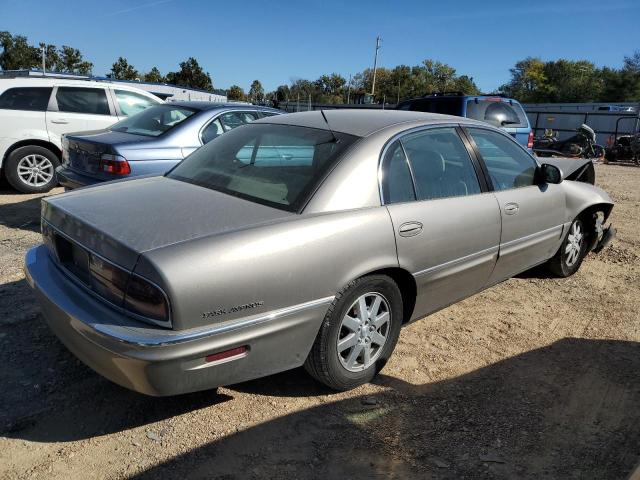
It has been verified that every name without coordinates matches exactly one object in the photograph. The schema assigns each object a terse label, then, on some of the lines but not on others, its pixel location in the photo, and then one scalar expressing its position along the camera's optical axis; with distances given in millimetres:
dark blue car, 9234
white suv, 7590
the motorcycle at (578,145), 15023
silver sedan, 2254
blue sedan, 5469
